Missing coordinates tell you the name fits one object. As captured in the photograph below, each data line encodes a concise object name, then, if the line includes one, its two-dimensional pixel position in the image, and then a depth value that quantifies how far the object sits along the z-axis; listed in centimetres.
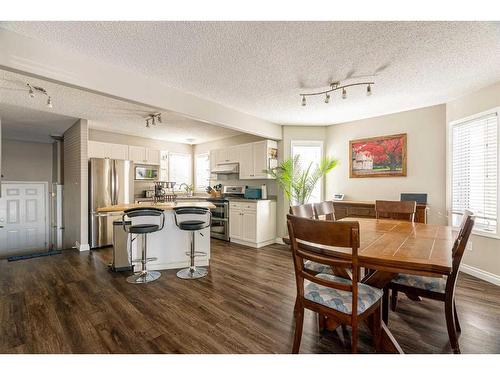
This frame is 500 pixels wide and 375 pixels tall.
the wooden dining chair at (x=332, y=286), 126
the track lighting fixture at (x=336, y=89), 282
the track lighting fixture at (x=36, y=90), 269
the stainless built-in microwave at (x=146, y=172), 559
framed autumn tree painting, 400
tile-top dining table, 123
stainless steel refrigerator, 439
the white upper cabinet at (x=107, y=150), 481
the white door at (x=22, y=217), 555
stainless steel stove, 505
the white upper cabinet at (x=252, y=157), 477
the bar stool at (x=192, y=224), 297
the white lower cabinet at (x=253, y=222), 450
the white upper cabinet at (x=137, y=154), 538
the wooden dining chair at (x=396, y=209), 271
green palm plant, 443
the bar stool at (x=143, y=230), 281
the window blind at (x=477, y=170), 292
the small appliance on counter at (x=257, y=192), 488
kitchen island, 320
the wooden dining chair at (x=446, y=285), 139
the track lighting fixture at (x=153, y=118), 398
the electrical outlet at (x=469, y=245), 319
